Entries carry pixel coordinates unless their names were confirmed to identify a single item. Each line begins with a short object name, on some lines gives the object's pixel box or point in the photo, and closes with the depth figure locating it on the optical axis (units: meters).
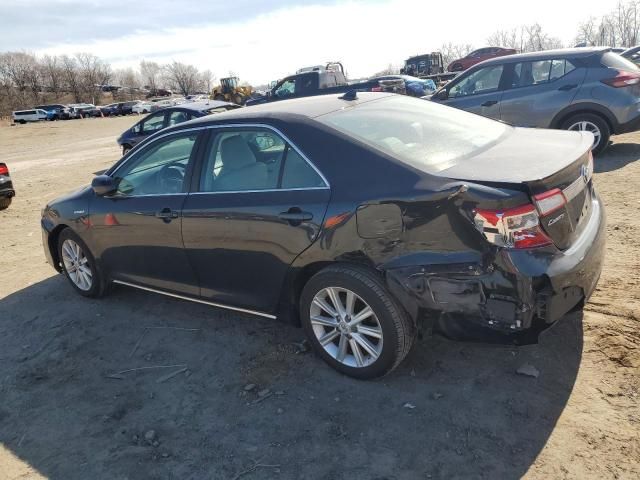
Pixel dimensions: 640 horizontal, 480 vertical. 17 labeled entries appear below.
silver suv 7.92
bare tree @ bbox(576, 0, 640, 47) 67.56
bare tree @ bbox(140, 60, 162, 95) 129.00
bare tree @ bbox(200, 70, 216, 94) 127.62
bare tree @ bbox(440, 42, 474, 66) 85.33
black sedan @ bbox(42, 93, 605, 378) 2.68
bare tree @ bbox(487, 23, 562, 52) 73.19
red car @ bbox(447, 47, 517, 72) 35.16
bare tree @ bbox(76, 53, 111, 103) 91.69
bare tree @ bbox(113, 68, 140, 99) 116.51
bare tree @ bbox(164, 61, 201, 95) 122.50
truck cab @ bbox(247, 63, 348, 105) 18.91
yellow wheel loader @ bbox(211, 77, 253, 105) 38.16
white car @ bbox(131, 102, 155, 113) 59.88
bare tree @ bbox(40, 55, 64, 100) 91.69
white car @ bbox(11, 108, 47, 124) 54.50
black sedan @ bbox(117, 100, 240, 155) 11.23
